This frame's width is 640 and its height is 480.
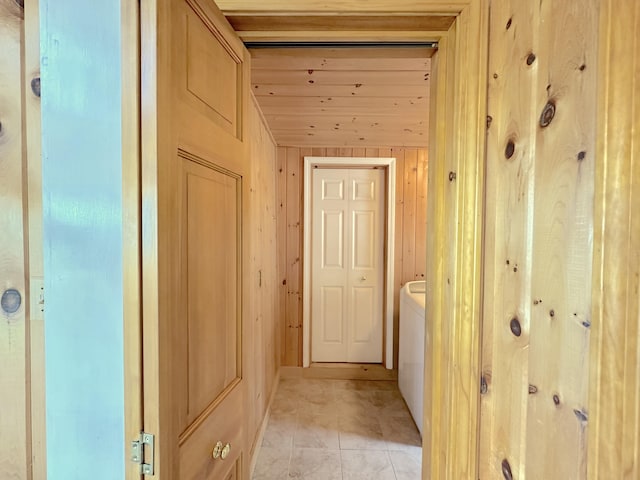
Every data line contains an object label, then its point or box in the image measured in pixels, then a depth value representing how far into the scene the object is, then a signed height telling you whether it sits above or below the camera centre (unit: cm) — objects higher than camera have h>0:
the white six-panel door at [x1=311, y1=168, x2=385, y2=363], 310 -34
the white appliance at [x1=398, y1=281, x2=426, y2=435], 224 -93
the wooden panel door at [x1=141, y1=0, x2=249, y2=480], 57 -1
